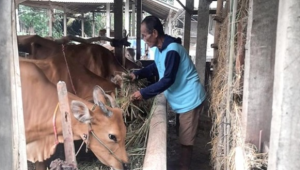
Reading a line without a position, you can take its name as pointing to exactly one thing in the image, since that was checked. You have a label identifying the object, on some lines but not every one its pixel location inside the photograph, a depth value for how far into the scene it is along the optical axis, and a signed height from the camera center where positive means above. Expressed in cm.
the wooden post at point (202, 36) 635 +20
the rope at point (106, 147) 334 -92
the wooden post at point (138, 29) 864 +41
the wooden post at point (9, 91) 181 -23
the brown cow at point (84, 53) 651 -14
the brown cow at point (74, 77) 476 -41
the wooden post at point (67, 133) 281 -67
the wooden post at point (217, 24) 576 +39
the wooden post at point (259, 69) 271 -15
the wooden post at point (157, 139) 260 -79
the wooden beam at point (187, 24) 704 +45
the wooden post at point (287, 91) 169 -20
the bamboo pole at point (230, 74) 314 -23
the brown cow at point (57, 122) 329 -72
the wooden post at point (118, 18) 677 +52
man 372 -38
